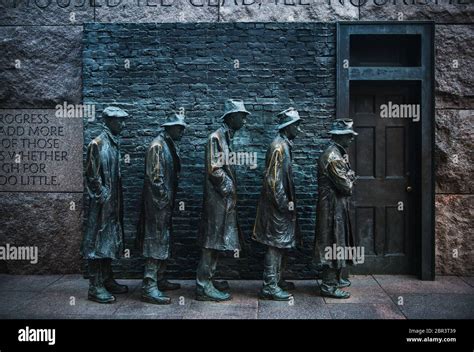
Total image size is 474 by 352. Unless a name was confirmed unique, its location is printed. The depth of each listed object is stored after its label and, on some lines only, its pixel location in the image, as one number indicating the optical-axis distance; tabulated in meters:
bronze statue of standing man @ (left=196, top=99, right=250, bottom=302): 6.22
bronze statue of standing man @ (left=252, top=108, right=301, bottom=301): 6.25
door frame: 7.33
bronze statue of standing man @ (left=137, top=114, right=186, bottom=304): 6.15
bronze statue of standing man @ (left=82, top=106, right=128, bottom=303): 6.12
